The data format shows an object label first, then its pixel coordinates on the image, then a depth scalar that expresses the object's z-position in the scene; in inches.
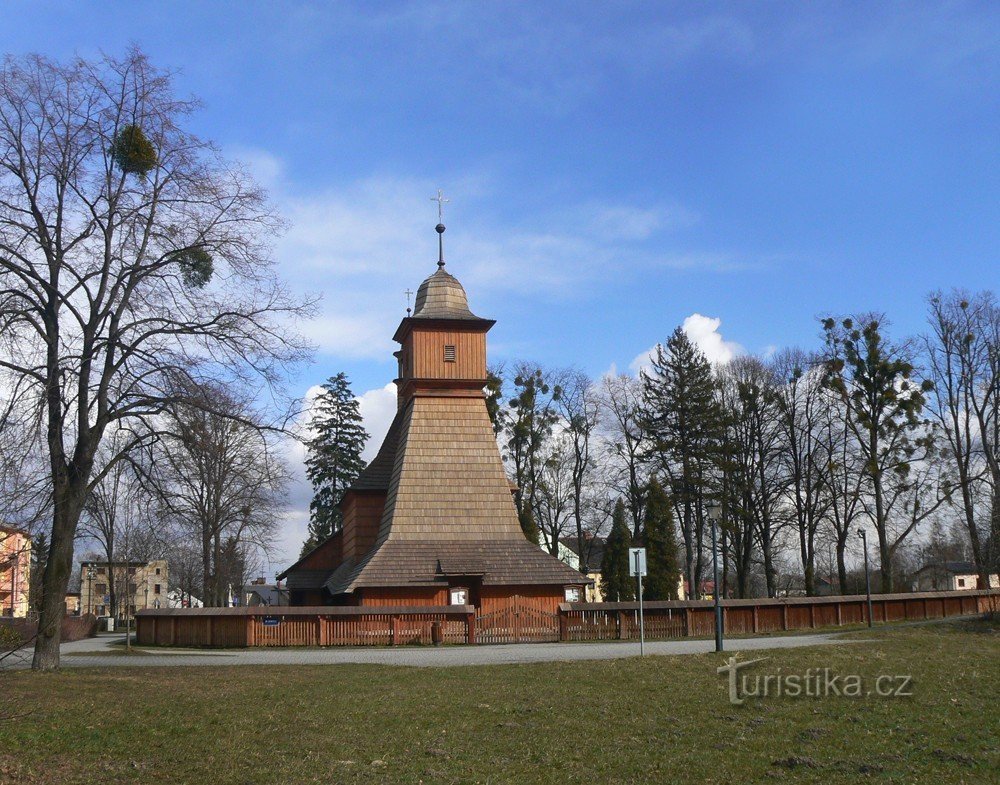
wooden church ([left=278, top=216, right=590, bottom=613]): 1354.6
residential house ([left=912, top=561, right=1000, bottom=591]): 3730.3
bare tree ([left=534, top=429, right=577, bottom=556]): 2166.6
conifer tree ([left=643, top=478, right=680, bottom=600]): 1959.9
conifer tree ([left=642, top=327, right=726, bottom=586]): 1984.5
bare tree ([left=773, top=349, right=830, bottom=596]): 1941.4
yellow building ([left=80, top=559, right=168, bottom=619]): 2738.7
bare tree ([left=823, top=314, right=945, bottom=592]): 1779.0
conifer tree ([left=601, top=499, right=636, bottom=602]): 2034.9
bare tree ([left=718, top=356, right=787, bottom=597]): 2000.5
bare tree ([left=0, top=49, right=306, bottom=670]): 733.9
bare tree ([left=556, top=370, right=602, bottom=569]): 2199.8
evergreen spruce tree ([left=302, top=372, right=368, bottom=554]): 2420.0
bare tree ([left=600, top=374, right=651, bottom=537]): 2096.5
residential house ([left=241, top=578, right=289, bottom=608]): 2933.1
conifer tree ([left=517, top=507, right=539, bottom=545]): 2006.2
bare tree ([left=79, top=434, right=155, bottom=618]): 784.9
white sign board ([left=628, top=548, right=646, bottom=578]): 831.7
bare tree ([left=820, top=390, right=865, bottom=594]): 1854.0
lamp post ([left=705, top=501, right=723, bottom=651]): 829.2
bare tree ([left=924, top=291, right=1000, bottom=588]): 1724.9
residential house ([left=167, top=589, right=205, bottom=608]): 3577.3
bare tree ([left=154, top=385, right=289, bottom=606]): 749.9
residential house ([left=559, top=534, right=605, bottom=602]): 2290.8
